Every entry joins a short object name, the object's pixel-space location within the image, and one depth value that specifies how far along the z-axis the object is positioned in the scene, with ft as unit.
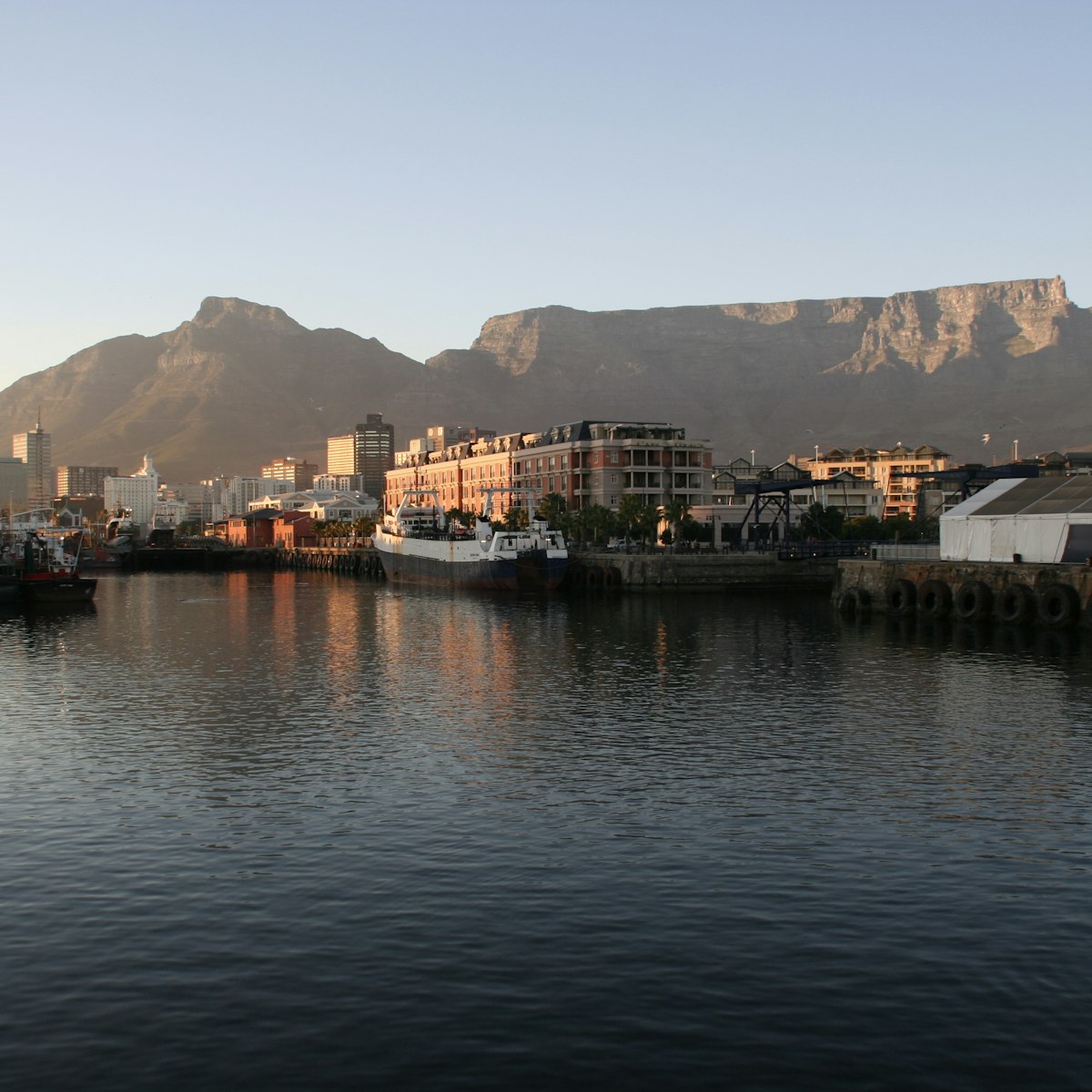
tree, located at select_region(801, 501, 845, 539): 545.44
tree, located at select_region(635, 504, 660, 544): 495.82
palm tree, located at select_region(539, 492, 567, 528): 546.26
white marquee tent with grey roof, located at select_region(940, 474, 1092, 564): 253.24
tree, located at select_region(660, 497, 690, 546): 499.51
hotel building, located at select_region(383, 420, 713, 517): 598.34
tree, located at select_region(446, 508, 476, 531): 614.05
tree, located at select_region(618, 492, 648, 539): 498.28
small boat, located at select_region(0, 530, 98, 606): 370.32
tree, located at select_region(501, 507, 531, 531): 528.63
